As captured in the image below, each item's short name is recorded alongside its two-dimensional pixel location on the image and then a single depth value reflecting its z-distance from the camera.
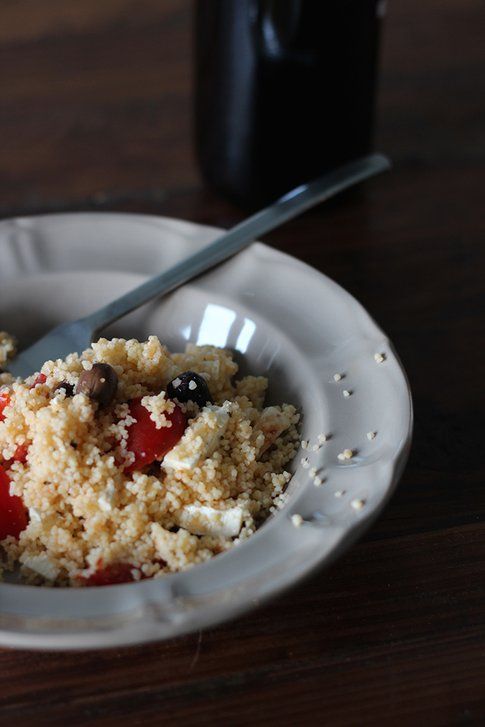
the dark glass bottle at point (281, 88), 1.19
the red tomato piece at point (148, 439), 0.82
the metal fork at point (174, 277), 1.00
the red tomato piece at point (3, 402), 0.85
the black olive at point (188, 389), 0.87
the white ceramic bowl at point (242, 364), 0.65
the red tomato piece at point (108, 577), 0.76
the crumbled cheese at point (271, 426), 0.88
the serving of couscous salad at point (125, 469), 0.77
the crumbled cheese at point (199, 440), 0.81
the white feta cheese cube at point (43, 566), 0.77
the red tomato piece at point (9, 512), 0.81
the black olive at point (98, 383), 0.82
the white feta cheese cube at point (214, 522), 0.79
